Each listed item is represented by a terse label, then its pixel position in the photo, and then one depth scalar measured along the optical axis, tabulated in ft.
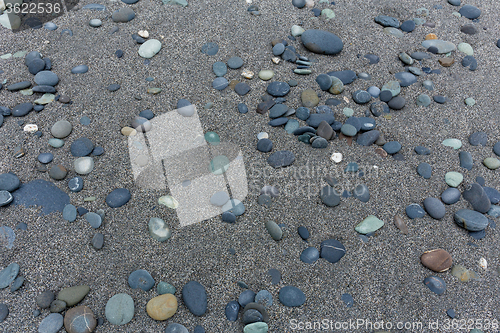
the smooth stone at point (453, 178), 2.95
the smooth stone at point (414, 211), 2.83
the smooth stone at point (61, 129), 3.04
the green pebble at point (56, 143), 3.01
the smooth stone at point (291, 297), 2.57
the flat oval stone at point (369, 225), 2.77
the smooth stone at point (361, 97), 3.26
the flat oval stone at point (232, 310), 2.53
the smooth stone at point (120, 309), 2.50
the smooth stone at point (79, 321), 2.47
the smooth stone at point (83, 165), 2.92
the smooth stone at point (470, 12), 3.84
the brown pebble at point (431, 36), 3.66
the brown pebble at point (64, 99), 3.18
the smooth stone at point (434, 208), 2.83
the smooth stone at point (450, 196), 2.88
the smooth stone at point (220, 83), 3.29
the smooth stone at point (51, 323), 2.47
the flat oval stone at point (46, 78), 3.25
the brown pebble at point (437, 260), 2.66
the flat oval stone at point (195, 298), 2.53
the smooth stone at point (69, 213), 2.76
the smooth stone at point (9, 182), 2.82
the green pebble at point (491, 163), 3.04
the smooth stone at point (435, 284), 2.61
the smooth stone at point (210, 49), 3.46
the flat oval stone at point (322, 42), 3.49
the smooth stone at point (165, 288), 2.58
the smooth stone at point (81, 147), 2.99
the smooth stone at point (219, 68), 3.36
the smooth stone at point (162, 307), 2.51
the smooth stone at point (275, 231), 2.73
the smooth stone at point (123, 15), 3.62
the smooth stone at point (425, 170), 2.97
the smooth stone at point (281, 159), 2.97
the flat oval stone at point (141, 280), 2.59
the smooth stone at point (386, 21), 3.72
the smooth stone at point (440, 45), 3.58
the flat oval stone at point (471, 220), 2.77
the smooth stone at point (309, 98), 3.23
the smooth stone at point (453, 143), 3.11
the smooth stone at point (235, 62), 3.39
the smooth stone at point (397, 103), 3.25
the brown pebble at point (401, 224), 2.78
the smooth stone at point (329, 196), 2.85
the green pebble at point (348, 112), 3.21
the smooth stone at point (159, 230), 2.73
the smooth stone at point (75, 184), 2.86
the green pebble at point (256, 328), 2.49
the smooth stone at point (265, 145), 3.02
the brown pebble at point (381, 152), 3.05
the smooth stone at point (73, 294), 2.53
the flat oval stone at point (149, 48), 3.43
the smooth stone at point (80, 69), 3.33
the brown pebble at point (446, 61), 3.50
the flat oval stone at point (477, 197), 2.86
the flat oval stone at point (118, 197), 2.82
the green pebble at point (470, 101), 3.30
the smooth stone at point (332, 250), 2.68
